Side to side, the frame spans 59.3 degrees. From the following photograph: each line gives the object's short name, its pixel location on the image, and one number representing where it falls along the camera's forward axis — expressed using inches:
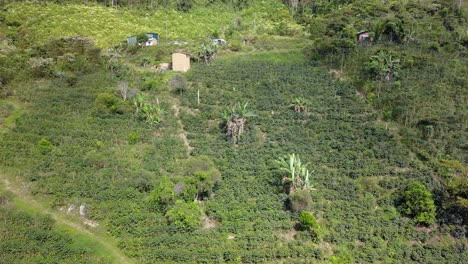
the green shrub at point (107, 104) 1658.5
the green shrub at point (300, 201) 1257.4
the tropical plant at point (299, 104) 1716.3
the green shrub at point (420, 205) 1250.6
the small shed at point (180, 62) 2036.2
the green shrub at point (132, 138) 1514.5
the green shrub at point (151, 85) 1860.2
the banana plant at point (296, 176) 1310.3
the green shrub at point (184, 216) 1160.8
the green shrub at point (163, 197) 1218.0
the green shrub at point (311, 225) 1189.1
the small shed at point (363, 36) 2276.6
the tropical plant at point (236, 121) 1563.7
